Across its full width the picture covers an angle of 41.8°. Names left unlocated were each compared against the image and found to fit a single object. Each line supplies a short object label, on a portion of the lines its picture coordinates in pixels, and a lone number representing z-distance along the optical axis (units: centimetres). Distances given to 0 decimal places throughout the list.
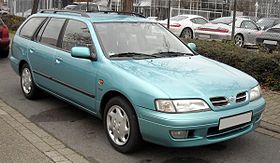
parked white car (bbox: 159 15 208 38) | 1786
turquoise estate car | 370
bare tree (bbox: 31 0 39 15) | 1922
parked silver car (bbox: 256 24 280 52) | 1229
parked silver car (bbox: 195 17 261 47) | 1588
